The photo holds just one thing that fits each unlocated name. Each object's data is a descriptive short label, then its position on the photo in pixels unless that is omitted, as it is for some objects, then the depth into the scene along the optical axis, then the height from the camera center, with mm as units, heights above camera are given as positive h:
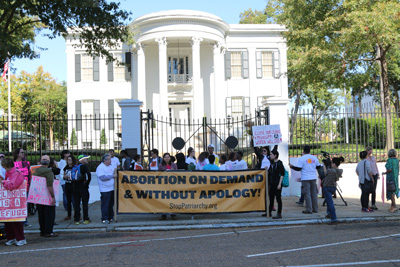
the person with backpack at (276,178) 10330 -976
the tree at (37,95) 43656 +4757
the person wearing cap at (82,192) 10328 -1203
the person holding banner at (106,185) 10273 -1046
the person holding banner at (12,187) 8250 -843
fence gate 15036 +244
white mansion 30969 +5213
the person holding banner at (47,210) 9084 -1433
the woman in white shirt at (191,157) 13200 -554
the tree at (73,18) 13371 +4056
